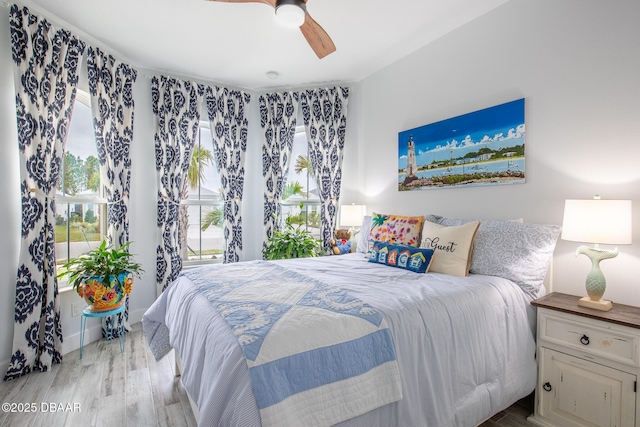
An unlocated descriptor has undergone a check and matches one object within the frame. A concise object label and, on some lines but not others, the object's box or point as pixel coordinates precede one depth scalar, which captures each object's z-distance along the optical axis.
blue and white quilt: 1.09
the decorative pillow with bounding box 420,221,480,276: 2.18
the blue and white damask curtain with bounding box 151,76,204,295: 3.62
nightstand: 1.54
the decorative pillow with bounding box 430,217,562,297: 2.01
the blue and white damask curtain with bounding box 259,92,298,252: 4.17
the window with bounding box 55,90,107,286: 2.88
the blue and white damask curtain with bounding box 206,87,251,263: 3.98
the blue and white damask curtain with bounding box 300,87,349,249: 4.10
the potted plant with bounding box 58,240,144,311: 2.56
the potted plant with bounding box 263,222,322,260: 3.74
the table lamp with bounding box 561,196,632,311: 1.66
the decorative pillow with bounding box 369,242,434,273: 2.26
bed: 1.14
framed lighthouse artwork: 2.40
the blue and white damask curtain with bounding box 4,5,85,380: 2.32
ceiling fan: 1.82
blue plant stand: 2.59
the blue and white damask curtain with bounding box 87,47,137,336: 2.99
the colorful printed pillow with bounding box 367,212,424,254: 2.62
